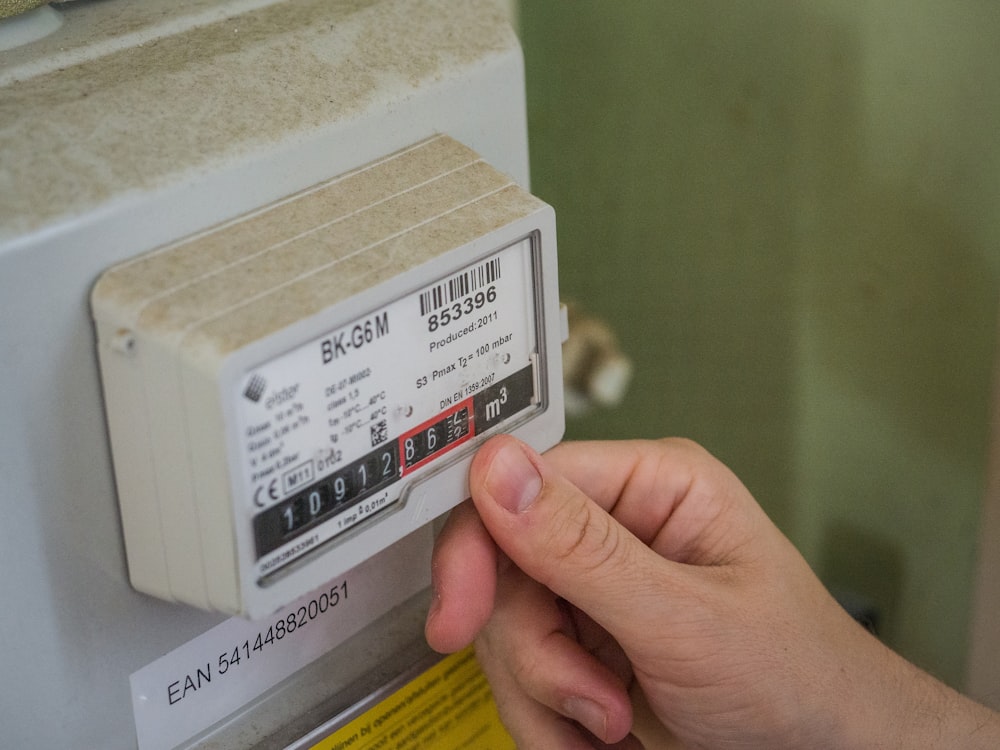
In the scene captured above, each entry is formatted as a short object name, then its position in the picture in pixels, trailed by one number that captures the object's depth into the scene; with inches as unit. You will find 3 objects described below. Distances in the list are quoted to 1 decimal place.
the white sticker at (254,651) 16.9
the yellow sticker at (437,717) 19.8
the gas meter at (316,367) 13.6
